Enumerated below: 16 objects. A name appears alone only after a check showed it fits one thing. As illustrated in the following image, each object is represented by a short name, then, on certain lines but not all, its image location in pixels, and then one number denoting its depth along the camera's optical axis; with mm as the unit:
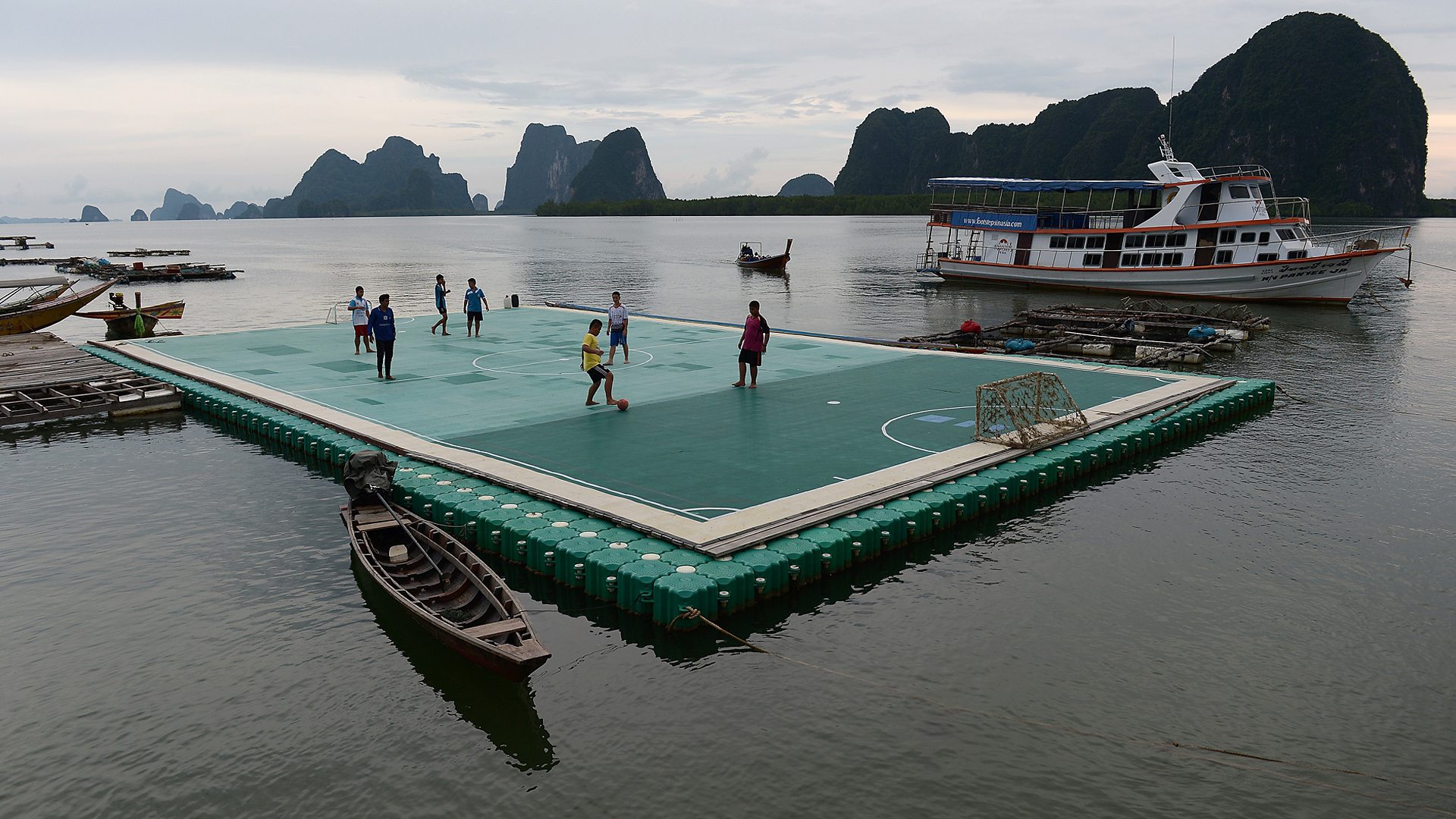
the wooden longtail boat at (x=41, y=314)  40031
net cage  19797
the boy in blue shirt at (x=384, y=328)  25141
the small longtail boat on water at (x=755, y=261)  87688
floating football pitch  16438
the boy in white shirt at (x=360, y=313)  29359
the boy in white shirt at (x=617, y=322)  26300
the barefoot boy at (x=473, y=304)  33719
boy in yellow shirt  21516
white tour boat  55750
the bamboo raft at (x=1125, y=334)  36812
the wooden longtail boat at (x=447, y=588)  10906
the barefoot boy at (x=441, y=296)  33750
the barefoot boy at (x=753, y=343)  23642
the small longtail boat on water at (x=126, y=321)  40000
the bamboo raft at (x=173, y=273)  84875
